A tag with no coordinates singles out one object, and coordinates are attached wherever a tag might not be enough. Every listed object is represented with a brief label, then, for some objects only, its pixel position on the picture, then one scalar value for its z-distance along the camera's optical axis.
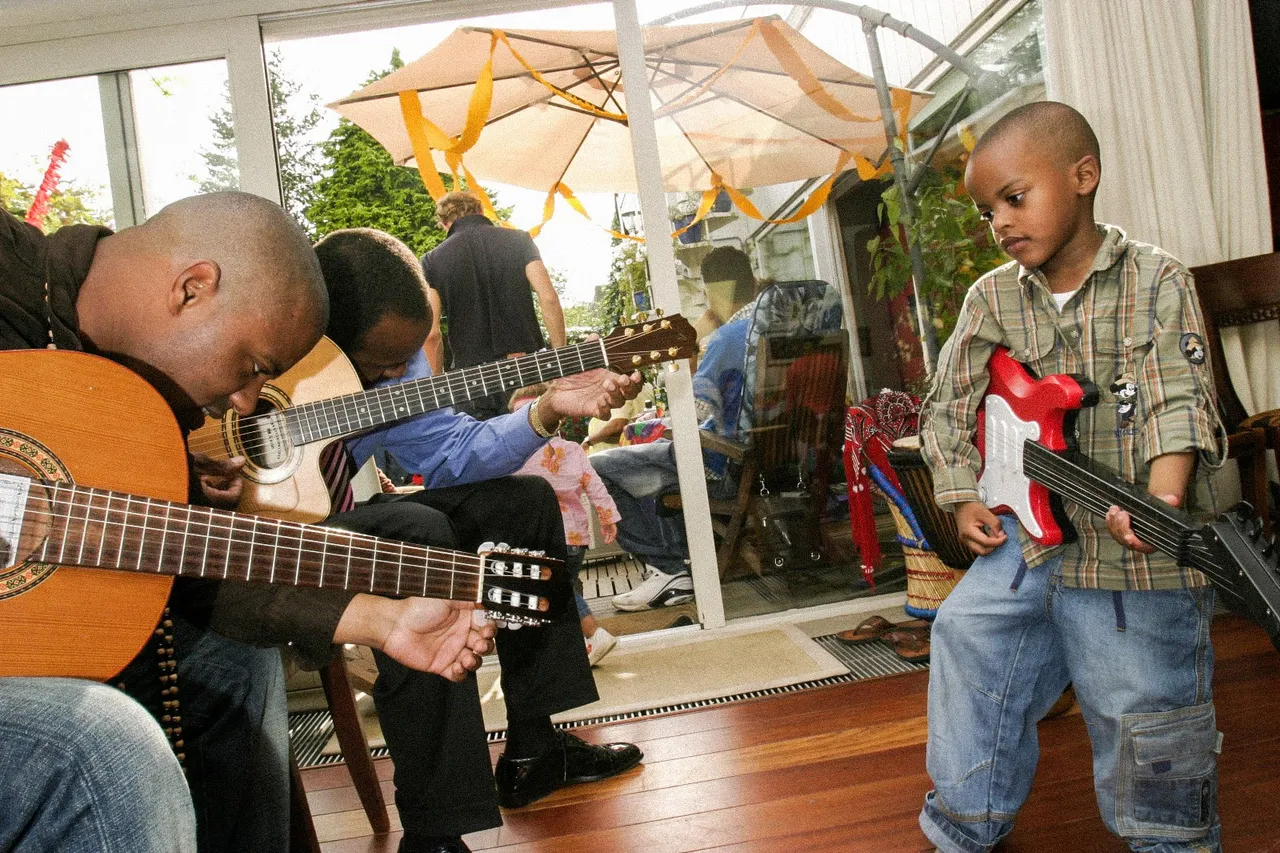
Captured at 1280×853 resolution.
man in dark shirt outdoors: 2.98
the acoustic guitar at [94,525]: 0.95
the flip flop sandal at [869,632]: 2.76
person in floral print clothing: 3.06
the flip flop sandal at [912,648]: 2.49
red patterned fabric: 2.97
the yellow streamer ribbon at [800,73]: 3.16
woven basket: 2.70
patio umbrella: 3.05
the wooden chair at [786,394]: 3.15
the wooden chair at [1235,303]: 2.55
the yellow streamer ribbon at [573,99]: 3.09
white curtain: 2.74
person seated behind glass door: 3.12
